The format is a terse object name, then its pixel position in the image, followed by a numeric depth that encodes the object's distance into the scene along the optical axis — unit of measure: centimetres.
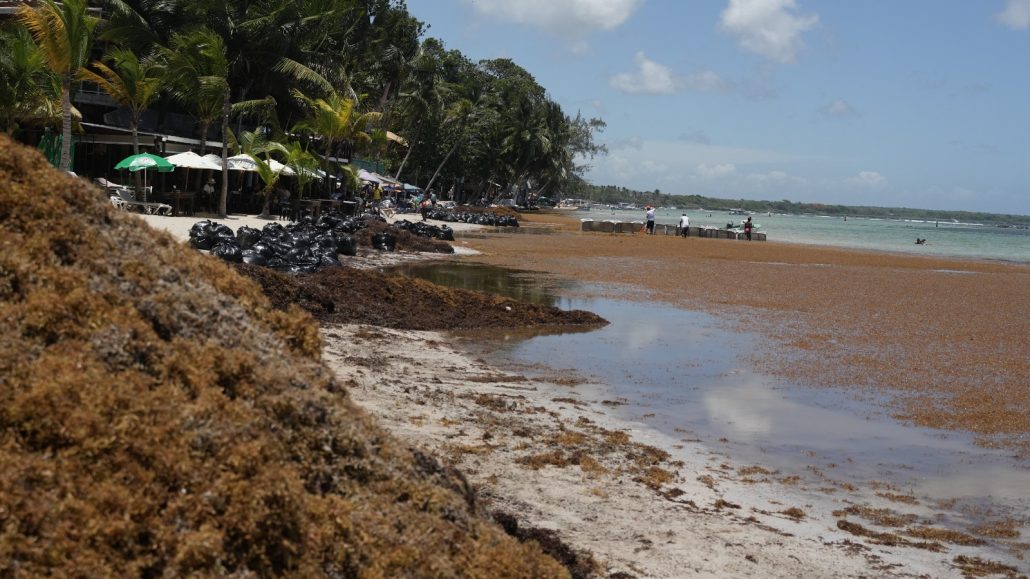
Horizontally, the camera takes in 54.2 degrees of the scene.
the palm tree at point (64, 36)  2525
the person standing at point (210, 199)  3532
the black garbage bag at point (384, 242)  3003
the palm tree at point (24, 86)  2917
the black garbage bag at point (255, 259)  1916
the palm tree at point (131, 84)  3100
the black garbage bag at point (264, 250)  1945
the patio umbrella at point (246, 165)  3556
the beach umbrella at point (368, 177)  5147
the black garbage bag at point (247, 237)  2214
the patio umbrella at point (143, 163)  2938
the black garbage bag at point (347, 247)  2631
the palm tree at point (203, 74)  3272
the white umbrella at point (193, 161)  3250
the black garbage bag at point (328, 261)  2080
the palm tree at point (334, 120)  3919
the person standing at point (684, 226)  5462
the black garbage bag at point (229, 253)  1839
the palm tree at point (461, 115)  7219
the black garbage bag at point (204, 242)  2105
